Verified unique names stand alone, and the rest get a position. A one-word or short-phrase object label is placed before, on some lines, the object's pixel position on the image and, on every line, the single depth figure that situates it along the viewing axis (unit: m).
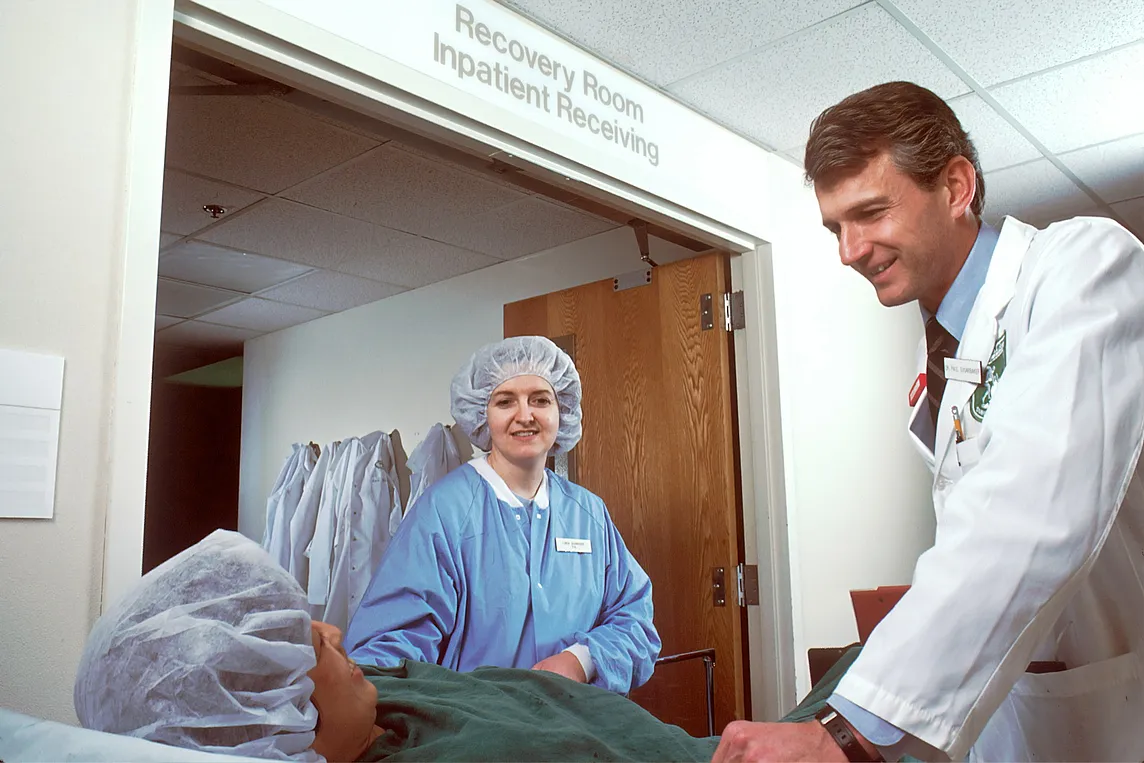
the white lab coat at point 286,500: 4.04
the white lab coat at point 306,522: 3.91
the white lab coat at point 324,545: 3.72
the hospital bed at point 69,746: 0.77
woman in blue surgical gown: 1.96
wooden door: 2.57
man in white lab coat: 0.87
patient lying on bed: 1.03
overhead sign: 1.61
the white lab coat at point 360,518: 3.62
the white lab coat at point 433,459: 3.61
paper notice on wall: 1.12
